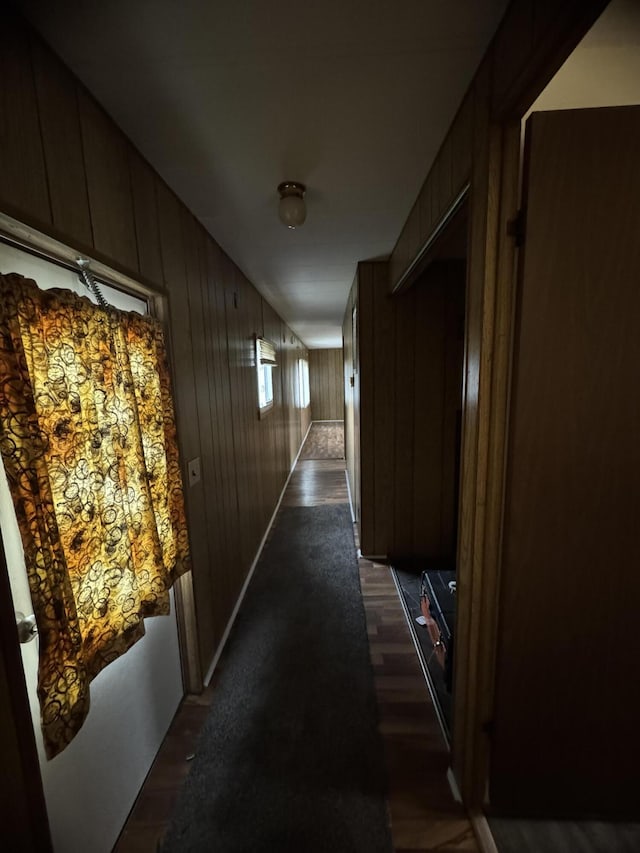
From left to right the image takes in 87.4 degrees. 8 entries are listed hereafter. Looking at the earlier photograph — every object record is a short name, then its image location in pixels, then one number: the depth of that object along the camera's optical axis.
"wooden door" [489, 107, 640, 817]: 0.89
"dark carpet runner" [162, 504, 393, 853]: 1.15
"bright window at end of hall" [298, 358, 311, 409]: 7.01
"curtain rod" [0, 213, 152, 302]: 0.79
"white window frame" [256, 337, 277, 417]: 3.24
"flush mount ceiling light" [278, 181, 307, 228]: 1.43
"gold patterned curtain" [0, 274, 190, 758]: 0.75
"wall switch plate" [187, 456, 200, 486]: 1.63
